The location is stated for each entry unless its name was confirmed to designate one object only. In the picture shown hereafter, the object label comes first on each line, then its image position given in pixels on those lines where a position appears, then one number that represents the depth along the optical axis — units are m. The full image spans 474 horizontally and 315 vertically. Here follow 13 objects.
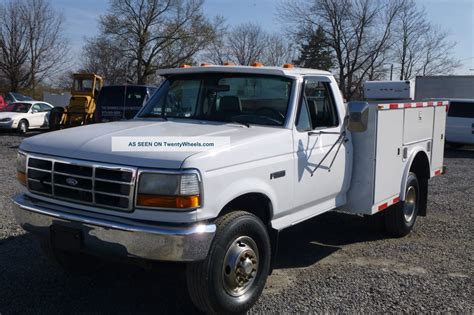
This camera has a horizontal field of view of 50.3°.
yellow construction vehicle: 18.36
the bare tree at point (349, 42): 41.03
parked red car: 26.65
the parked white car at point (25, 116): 20.70
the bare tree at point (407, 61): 43.27
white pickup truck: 3.47
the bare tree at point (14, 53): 45.66
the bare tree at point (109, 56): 42.97
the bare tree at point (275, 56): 49.76
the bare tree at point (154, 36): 45.12
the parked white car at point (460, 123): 17.28
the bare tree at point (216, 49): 47.33
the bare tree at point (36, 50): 46.28
